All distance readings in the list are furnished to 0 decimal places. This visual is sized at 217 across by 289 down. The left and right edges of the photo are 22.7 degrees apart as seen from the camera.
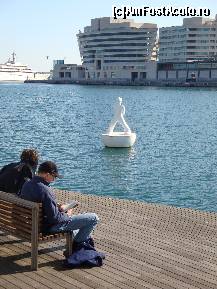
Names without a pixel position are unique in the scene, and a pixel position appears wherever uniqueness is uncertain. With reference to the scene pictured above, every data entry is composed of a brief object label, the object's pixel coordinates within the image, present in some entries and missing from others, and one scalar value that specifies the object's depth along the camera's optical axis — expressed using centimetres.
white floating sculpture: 2984
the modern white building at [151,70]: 19712
